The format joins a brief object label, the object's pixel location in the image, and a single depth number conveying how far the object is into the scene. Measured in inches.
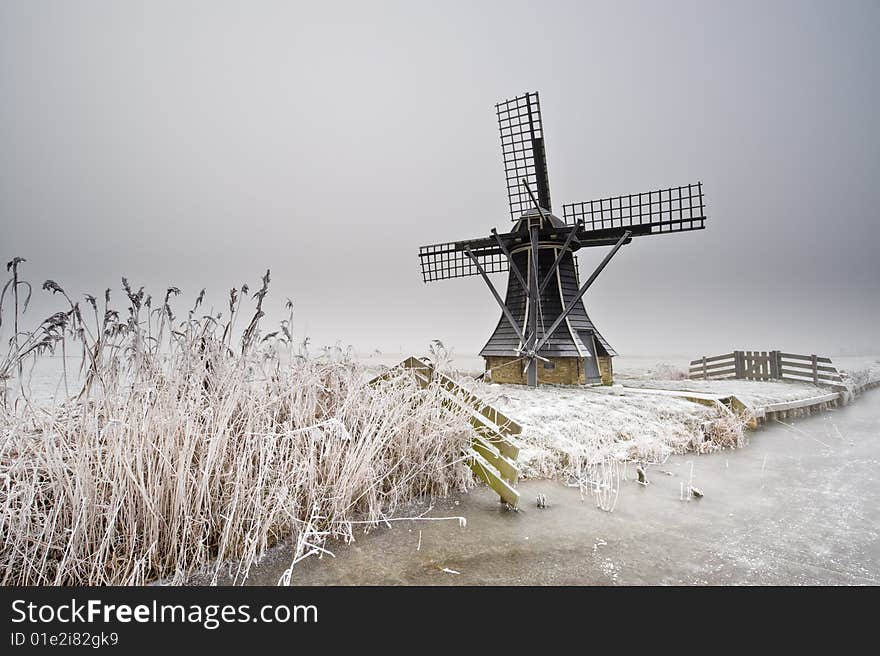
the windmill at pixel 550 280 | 470.6
